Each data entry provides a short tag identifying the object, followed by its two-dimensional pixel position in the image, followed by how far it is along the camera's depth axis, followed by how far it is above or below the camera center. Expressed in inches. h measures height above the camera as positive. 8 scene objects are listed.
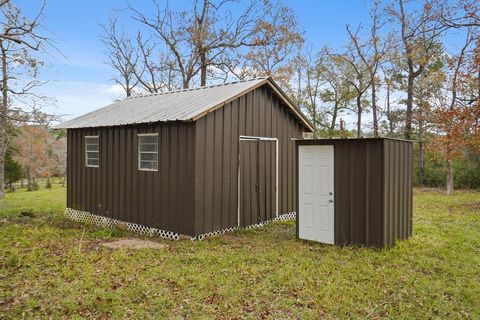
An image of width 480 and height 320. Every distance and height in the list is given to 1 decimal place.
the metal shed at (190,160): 316.5 -0.8
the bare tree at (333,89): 961.5 +194.7
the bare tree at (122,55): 937.5 +275.0
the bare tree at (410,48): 734.5 +236.7
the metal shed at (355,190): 272.2 -24.7
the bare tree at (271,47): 819.4 +268.4
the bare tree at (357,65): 844.6 +233.9
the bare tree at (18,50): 315.6 +113.4
